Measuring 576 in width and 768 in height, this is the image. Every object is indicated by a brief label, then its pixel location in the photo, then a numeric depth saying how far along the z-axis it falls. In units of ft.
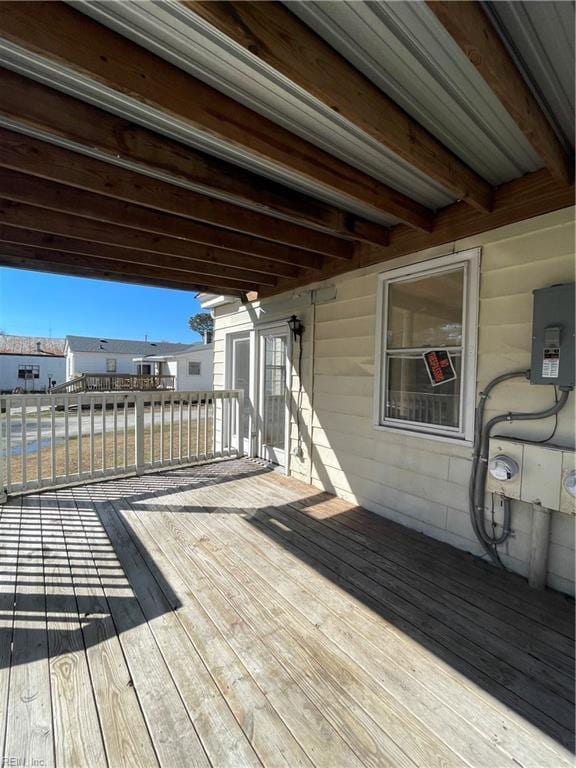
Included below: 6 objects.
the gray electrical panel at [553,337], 6.89
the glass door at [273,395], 15.80
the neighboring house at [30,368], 82.17
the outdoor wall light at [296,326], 14.29
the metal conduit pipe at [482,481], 8.12
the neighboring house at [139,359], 67.15
